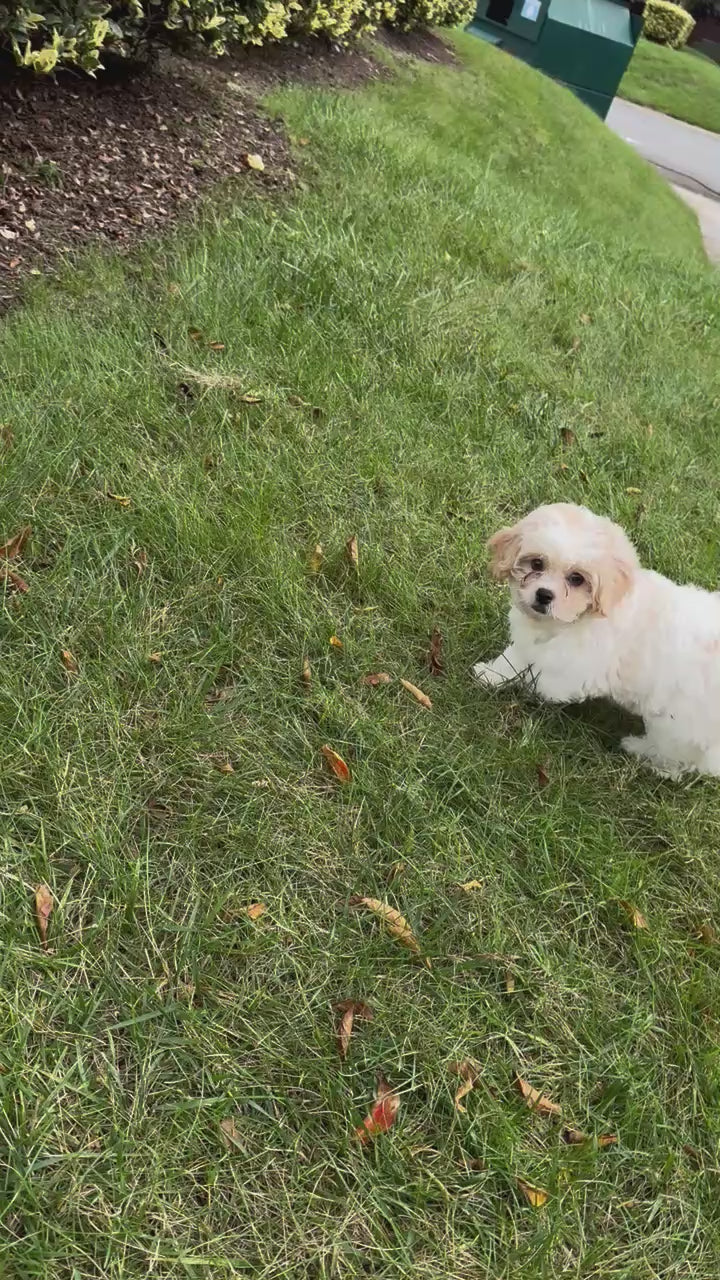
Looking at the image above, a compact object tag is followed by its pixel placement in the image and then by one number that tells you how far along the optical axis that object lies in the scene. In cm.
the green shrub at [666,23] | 3070
